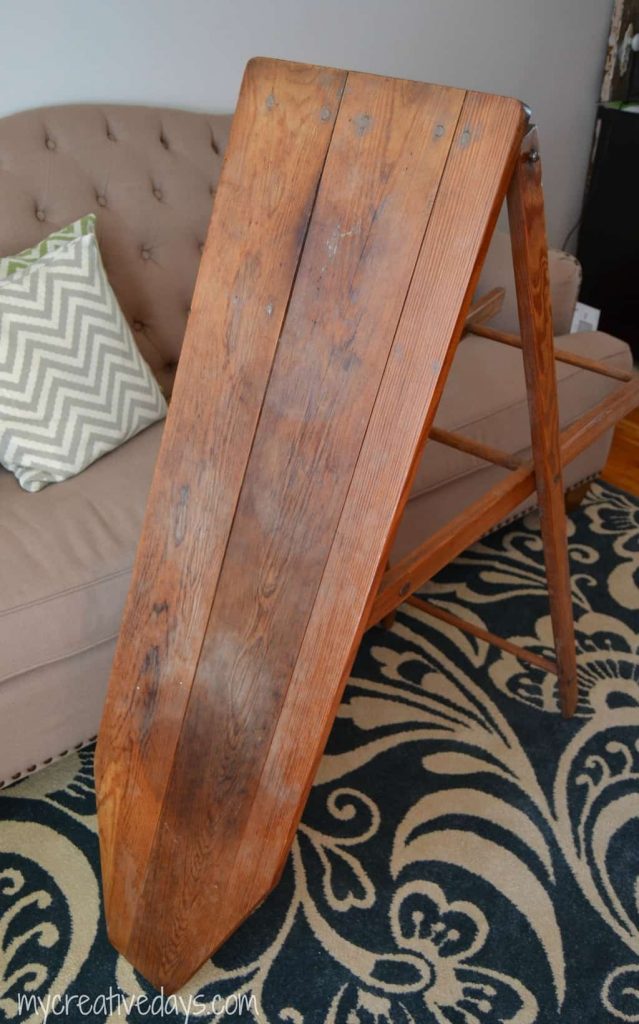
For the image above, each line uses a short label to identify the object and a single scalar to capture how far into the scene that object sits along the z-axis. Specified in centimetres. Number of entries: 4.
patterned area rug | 112
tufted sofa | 124
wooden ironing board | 93
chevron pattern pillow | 138
